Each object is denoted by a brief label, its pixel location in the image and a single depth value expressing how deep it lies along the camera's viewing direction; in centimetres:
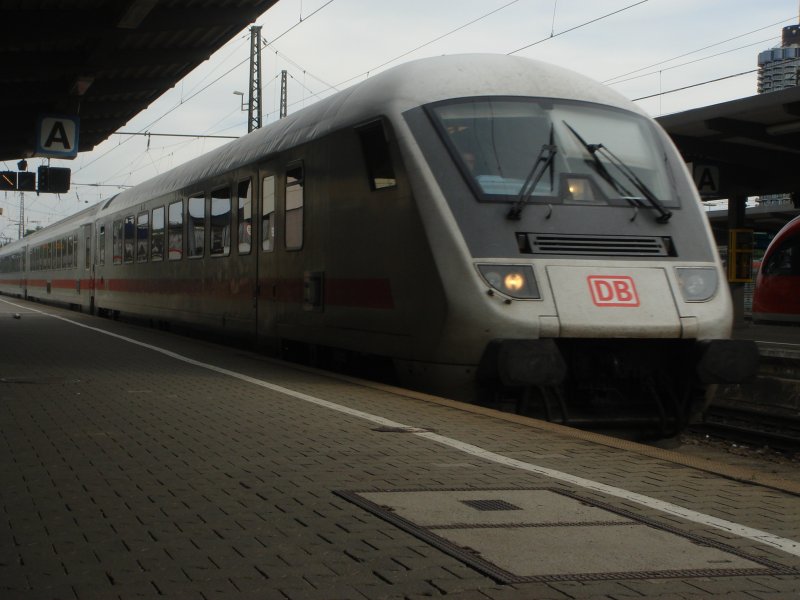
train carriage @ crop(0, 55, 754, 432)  837
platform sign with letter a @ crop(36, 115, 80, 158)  1927
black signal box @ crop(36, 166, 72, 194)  2417
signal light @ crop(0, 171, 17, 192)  2723
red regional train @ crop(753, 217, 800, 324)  2562
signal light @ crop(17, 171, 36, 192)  2684
